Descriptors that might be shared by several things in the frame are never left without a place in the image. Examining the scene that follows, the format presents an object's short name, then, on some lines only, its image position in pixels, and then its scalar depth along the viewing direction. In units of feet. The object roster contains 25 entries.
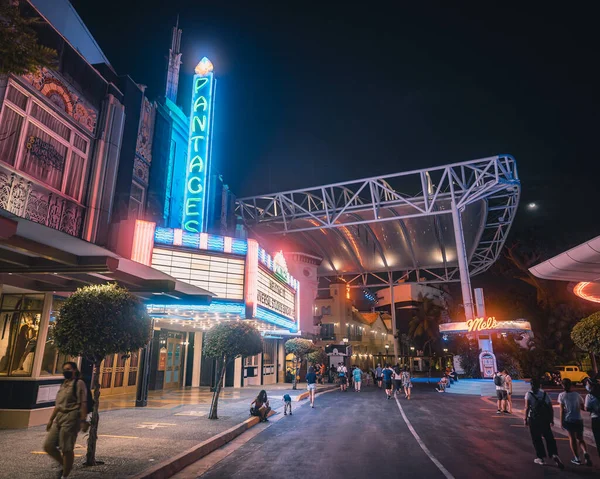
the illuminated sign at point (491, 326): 98.73
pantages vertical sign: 65.67
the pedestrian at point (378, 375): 110.11
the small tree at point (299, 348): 92.94
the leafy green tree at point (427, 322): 223.10
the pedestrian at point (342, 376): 92.53
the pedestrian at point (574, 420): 26.68
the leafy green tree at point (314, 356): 93.30
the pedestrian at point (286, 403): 50.08
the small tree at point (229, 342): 45.09
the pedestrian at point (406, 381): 76.33
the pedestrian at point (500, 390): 55.21
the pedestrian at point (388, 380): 74.02
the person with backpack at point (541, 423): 26.61
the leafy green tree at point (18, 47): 14.97
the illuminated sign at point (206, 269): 51.19
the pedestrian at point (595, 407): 26.61
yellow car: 121.39
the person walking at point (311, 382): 60.80
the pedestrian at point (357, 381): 93.40
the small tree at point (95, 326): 23.86
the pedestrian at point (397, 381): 77.15
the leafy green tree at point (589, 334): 35.83
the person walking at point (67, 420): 20.76
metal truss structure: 115.75
